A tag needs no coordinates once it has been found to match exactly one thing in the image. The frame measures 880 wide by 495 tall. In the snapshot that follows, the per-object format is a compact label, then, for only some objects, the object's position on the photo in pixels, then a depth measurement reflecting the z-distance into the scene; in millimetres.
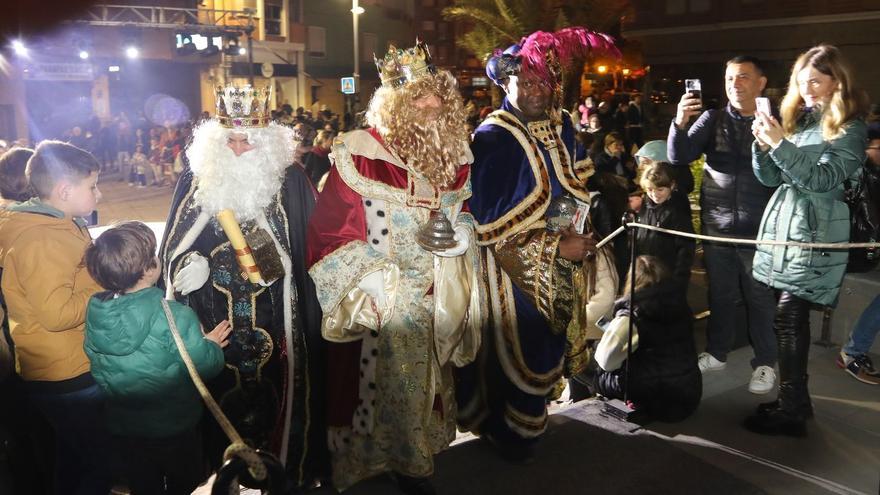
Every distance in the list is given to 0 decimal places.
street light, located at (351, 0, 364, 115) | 22256
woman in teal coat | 3508
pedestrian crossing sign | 18688
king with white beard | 3201
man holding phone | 4262
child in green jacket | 2533
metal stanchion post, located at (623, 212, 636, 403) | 4035
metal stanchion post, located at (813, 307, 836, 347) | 5201
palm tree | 14898
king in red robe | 3088
